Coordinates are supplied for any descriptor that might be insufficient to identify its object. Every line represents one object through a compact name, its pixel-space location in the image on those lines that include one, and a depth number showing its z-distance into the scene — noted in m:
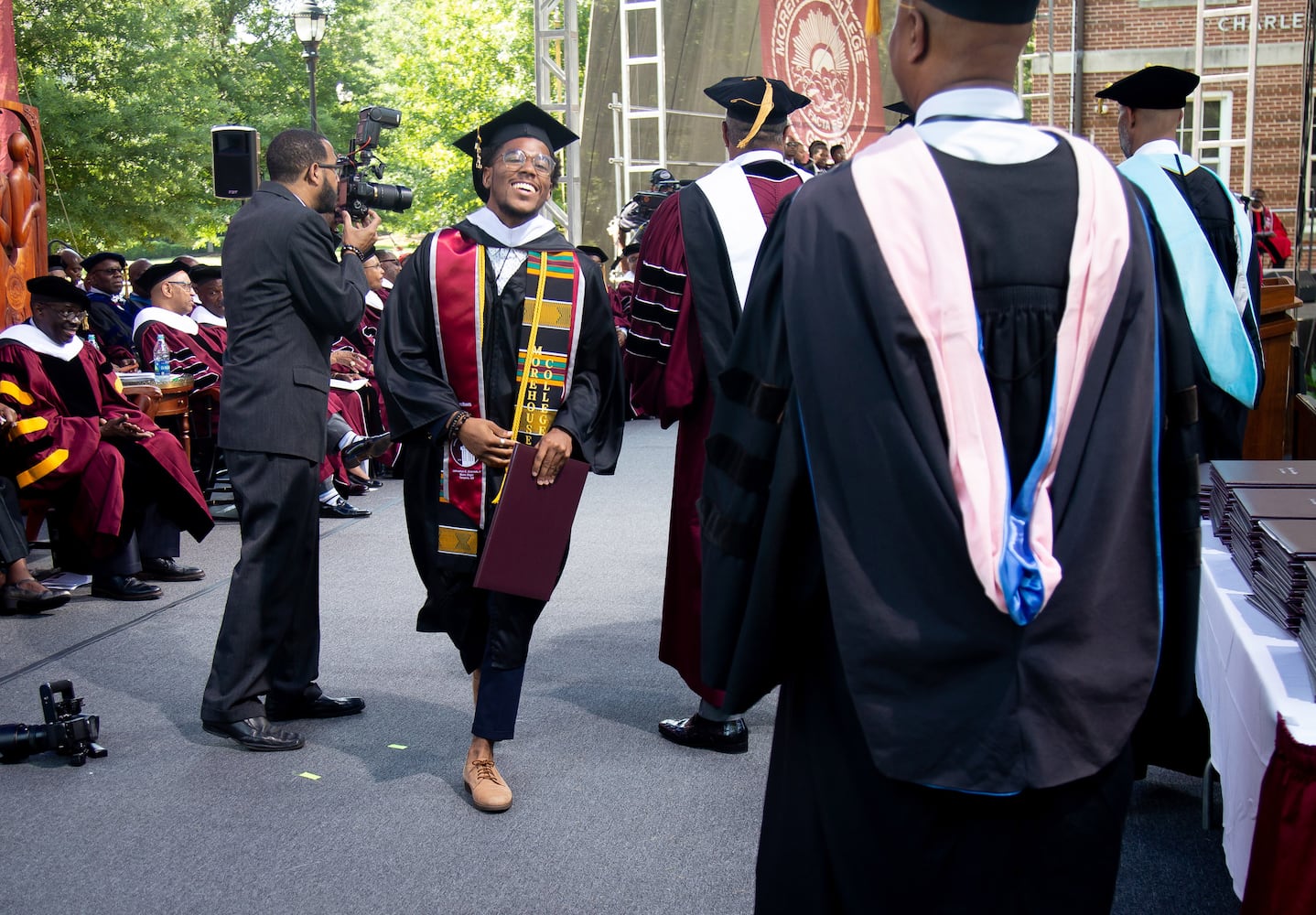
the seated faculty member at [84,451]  6.13
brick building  19.83
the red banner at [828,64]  13.98
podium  5.99
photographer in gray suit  4.14
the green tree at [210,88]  20.78
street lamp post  14.25
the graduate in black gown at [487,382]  3.61
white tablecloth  2.23
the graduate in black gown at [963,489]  1.59
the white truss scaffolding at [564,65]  12.61
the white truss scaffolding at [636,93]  13.59
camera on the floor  3.96
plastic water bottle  8.17
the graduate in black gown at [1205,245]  3.71
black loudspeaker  10.26
